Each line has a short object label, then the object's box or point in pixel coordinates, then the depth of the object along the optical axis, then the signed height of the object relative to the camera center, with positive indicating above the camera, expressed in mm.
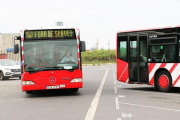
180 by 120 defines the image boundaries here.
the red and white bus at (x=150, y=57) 14477 -328
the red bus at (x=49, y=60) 13281 -347
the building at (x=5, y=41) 52875 +1659
